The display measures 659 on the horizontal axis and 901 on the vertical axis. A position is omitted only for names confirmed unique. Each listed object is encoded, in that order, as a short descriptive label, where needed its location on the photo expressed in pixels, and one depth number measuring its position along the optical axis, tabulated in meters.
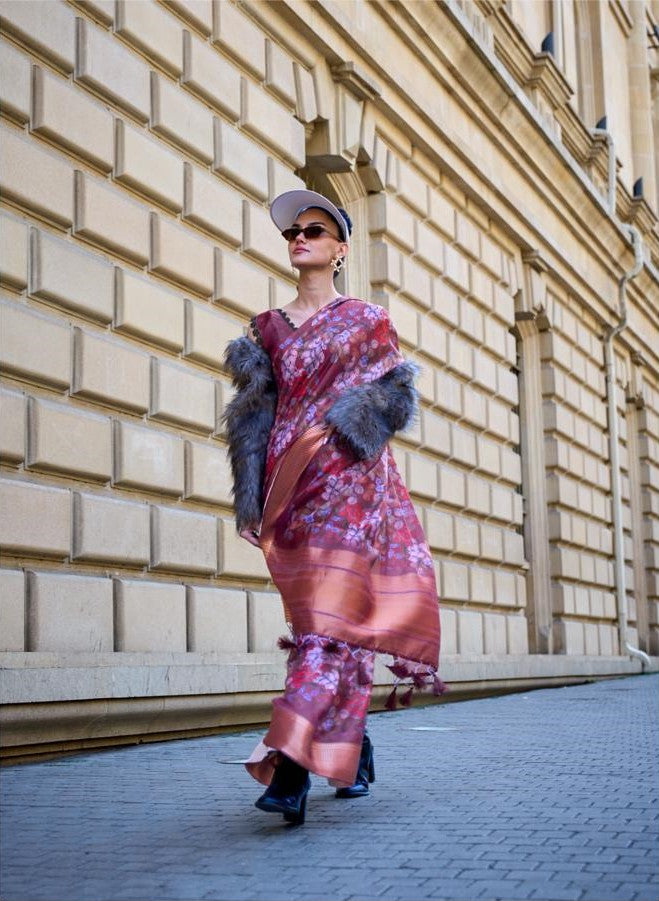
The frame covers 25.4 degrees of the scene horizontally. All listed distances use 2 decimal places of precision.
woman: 4.44
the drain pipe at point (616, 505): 18.89
